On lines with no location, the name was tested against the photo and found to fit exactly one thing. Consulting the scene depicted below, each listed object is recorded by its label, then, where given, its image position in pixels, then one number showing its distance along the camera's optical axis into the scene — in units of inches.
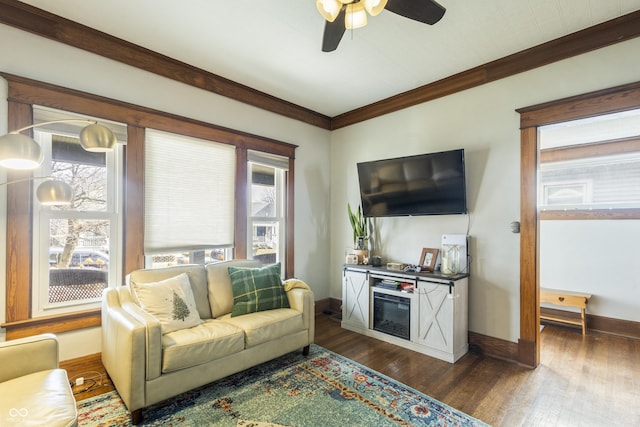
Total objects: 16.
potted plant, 154.5
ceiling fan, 69.6
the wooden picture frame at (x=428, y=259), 130.7
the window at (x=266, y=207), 149.0
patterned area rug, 77.9
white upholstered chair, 49.6
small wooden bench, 143.8
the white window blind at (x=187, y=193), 115.6
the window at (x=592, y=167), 147.6
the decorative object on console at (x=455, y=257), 124.8
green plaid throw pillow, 110.4
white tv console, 114.4
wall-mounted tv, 124.9
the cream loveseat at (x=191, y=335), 76.8
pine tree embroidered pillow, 91.7
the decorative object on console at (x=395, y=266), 137.0
